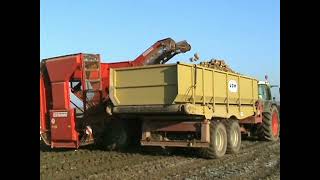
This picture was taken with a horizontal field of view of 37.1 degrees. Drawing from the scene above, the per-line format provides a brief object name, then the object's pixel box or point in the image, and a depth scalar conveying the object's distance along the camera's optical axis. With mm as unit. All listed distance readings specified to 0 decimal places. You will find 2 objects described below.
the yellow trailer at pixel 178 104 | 10867
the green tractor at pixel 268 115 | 16797
